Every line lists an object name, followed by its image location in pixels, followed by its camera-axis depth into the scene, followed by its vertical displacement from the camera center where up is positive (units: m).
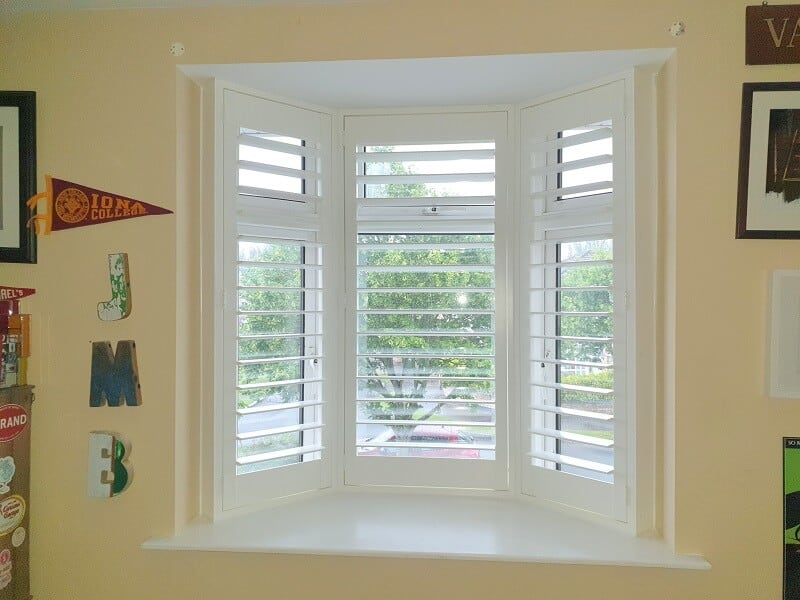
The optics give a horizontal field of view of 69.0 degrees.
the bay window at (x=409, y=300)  1.92 +0.00
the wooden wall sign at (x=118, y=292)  1.76 +0.03
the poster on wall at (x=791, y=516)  1.60 -0.59
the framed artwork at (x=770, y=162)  1.60 +0.39
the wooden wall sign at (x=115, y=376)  1.76 -0.23
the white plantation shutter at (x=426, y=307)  2.08 -0.02
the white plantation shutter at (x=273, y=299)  1.91 +0.01
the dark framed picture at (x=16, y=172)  1.78 +0.39
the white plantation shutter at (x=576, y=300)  1.82 +0.00
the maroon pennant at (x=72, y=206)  1.78 +0.29
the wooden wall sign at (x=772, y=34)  1.60 +0.74
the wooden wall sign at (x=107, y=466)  1.75 -0.50
